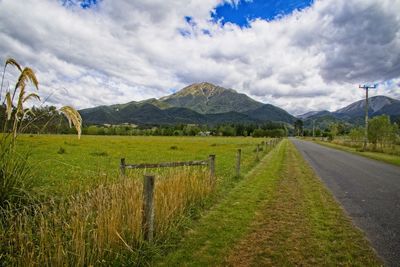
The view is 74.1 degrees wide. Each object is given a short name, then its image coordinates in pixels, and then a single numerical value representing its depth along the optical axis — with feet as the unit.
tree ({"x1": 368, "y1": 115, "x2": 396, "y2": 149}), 124.88
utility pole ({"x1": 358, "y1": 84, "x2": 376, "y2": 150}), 126.41
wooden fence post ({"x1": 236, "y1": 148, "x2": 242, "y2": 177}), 42.09
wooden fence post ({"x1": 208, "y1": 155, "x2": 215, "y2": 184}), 31.09
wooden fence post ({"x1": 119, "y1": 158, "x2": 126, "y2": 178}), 25.42
